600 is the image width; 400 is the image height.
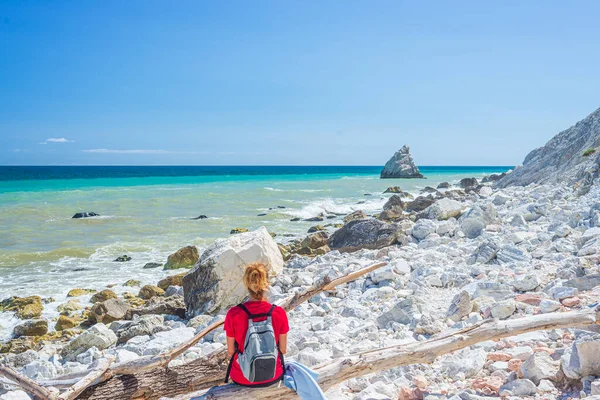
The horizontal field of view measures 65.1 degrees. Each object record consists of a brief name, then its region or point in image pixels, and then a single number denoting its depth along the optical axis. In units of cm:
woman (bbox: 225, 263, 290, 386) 358
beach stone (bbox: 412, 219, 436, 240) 1250
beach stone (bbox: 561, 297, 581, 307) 543
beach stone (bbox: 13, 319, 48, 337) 864
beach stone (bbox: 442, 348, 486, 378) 441
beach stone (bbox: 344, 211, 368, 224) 2150
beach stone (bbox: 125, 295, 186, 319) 921
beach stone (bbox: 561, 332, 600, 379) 376
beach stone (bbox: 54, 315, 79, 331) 902
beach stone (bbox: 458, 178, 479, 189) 3668
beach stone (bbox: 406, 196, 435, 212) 2373
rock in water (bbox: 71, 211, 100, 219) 2517
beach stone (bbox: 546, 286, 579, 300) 573
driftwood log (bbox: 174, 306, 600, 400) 373
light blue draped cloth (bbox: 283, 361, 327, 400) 370
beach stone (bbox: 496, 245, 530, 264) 828
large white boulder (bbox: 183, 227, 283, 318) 882
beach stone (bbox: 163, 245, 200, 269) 1329
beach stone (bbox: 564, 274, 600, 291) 597
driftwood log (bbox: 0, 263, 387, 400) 396
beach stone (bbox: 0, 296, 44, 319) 953
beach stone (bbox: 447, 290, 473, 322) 595
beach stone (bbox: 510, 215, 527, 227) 1165
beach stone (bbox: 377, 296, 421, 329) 604
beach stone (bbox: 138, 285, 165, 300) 1077
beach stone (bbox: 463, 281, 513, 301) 639
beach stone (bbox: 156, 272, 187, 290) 1141
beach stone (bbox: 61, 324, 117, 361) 723
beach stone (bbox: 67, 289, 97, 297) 1086
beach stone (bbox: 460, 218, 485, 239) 1174
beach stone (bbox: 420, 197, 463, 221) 1582
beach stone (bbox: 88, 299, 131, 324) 919
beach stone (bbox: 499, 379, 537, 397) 384
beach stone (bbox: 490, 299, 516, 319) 557
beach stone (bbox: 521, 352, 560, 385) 396
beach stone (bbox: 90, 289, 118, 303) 1043
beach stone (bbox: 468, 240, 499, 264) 852
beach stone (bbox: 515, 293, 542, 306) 584
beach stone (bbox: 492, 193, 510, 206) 1761
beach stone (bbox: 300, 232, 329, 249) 1470
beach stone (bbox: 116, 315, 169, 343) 772
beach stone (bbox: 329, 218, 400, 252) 1296
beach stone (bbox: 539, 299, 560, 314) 537
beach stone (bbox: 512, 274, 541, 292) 646
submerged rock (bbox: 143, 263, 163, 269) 1362
